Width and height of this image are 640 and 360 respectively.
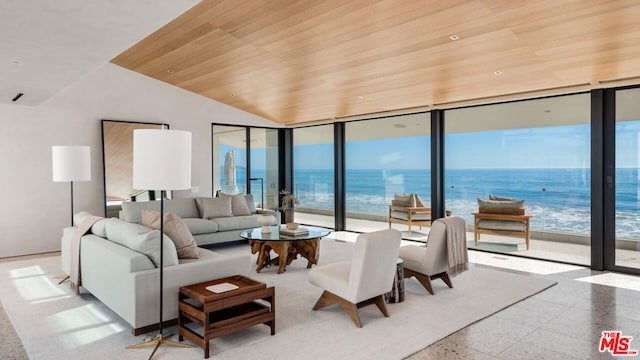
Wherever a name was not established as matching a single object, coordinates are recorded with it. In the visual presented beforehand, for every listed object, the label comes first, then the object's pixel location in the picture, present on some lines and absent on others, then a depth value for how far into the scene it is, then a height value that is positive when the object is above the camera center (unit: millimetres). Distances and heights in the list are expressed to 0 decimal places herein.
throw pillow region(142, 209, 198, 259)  3699 -558
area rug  2941 -1278
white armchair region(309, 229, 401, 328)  3332 -909
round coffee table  5129 -939
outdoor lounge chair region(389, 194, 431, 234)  7230 -691
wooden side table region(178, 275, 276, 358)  2906 -1057
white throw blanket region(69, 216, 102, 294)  4141 -772
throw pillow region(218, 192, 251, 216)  7305 -567
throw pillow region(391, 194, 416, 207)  7398 -499
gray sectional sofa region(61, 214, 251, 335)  3154 -810
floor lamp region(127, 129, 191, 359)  2926 +111
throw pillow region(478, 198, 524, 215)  6055 -527
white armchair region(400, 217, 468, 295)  4180 -886
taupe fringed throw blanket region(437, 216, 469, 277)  4203 -762
